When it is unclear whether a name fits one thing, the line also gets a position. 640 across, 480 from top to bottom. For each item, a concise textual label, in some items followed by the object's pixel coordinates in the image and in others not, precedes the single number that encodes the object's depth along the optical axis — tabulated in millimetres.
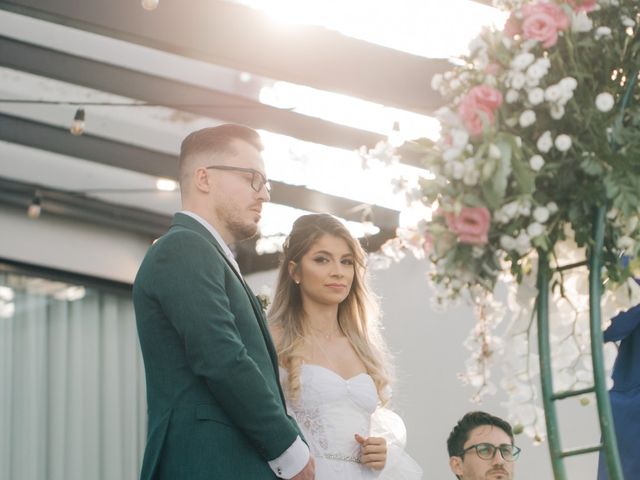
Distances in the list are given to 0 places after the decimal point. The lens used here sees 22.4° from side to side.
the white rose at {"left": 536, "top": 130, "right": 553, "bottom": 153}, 2277
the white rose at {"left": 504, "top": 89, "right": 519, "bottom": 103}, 2311
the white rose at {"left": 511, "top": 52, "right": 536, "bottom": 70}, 2305
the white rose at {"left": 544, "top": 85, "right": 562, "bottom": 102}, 2271
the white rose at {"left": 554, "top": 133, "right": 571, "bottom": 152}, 2264
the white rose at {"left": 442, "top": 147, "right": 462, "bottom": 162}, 2271
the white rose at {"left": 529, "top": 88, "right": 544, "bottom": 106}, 2286
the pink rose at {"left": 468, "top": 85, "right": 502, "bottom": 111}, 2295
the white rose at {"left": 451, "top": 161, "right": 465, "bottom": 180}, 2265
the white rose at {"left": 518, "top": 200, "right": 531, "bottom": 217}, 2248
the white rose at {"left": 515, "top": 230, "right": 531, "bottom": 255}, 2270
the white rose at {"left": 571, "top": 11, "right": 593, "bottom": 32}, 2331
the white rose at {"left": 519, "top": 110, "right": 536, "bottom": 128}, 2288
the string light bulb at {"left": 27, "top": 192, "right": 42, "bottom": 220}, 7270
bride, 3504
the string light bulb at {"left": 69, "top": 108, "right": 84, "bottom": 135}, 5983
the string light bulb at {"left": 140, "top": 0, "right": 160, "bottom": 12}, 4892
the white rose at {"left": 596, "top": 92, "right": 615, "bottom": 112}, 2272
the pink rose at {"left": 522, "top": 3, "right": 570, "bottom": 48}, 2315
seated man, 4306
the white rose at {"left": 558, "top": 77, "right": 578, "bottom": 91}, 2273
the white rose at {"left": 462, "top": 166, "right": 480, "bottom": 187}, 2257
